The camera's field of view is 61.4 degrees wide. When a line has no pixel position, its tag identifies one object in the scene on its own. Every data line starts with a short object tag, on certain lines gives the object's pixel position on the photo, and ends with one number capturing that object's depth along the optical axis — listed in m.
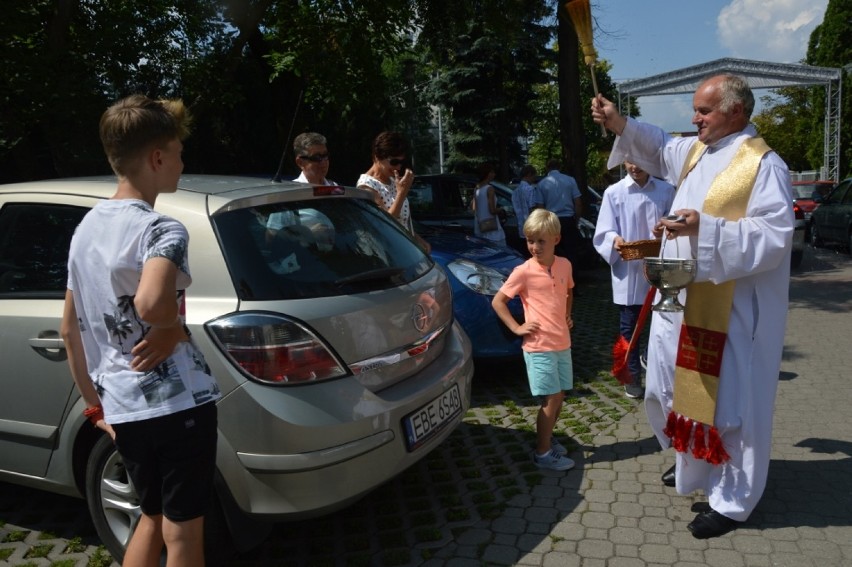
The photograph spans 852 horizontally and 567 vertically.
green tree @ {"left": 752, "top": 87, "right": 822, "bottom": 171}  51.50
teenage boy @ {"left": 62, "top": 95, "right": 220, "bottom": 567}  2.01
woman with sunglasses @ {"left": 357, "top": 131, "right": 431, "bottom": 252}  5.10
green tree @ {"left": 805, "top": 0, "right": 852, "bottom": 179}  40.25
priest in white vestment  3.13
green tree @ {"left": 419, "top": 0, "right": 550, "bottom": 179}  30.84
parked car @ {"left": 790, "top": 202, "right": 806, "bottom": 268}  12.99
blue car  5.48
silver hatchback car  2.73
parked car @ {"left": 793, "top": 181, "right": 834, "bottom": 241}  21.44
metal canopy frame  31.06
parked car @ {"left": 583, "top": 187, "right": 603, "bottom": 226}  14.44
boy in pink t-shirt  4.04
